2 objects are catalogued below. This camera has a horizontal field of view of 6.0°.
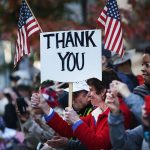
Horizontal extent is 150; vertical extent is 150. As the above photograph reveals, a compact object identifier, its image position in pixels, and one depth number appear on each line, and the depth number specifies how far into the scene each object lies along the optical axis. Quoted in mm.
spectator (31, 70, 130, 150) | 14875
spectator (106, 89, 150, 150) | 13430
